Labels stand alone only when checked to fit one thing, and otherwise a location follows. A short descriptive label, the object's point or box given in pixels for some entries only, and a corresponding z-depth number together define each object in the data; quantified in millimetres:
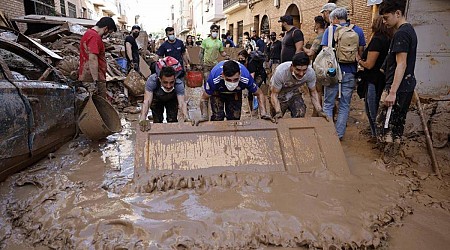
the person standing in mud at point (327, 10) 4824
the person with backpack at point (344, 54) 4077
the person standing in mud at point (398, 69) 3166
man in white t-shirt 3395
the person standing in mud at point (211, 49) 7898
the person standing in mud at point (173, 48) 7012
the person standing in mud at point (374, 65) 3779
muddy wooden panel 3080
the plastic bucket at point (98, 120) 4070
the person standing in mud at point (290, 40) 5344
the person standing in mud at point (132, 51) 8391
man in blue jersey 3327
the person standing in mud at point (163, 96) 3576
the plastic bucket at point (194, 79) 8492
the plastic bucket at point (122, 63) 8929
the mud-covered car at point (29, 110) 3016
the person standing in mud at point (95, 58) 4891
